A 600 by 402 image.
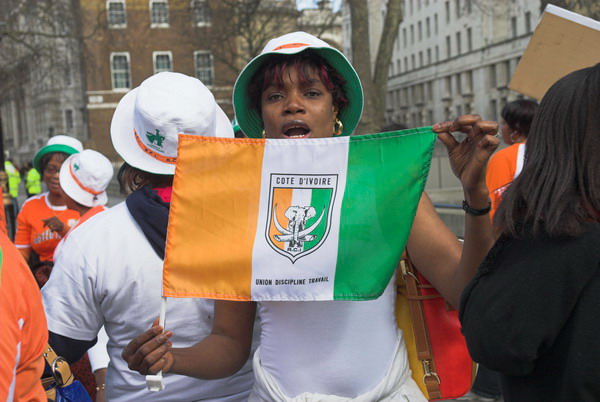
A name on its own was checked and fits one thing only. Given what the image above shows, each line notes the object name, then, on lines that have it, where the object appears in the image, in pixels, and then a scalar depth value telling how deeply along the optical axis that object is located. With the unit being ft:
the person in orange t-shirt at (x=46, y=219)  19.15
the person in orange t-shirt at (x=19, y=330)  5.56
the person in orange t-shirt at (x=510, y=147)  16.49
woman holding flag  6.63
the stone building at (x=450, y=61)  190.29
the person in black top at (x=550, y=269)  5.64
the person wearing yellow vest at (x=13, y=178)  59.98
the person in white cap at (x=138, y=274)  8.05
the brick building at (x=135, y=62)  171.83
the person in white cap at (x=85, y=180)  17.52
